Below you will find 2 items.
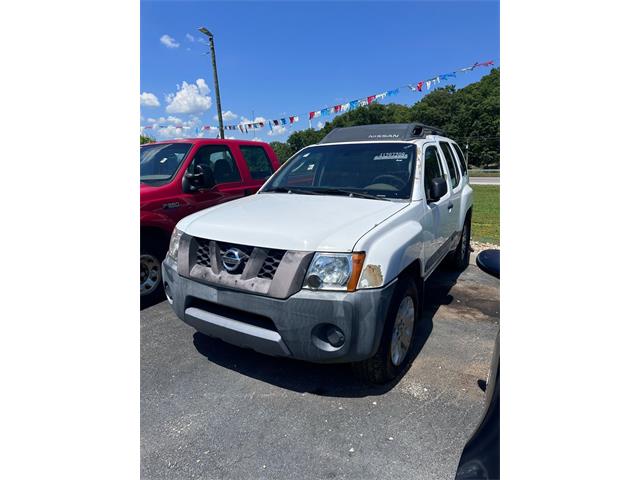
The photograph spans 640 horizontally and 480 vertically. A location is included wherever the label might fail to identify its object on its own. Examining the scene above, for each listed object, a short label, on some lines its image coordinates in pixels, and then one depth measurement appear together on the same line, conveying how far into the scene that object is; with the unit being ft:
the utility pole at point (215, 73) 42.17
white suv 7.66
